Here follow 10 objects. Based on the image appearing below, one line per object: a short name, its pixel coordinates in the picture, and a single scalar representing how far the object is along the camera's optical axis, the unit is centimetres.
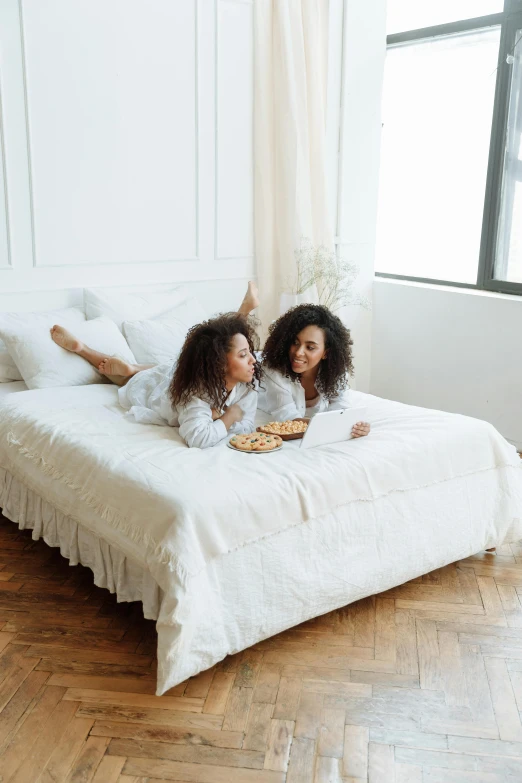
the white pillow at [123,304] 382
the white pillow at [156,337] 367
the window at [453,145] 428
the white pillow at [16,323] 353
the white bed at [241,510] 224
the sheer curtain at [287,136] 432
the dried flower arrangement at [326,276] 453
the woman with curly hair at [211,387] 280
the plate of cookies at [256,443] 268
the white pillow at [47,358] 342
